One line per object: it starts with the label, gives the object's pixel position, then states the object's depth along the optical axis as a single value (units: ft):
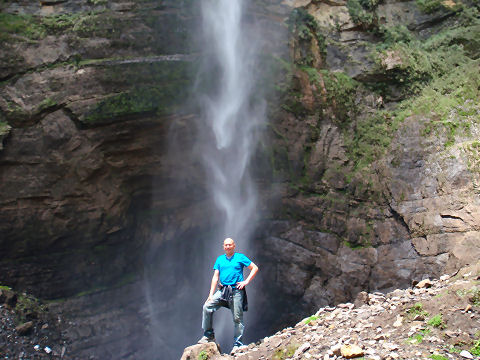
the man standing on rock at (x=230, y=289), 21.88
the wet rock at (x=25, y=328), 31.33
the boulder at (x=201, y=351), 21.10
